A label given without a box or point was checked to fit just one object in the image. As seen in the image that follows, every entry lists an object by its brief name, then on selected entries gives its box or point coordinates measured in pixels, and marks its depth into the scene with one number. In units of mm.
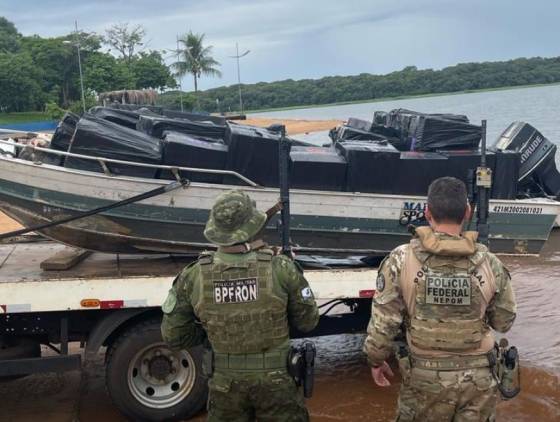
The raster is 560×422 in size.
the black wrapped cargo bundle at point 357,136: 7156
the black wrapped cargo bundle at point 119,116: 6520
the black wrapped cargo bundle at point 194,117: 7130
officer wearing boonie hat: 3045
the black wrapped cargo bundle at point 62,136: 6191
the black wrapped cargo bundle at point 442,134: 6695
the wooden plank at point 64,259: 5059
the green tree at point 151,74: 67875
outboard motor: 9141
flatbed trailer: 4383
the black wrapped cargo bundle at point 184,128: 6234
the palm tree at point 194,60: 71750
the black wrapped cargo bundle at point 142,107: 8016
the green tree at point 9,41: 88125
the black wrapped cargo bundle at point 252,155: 5785
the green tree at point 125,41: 77562
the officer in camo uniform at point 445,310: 2889
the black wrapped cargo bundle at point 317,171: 5859
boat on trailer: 5617
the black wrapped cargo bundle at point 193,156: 5684
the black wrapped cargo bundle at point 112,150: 5684
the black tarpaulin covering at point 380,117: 9498
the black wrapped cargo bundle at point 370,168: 5973
